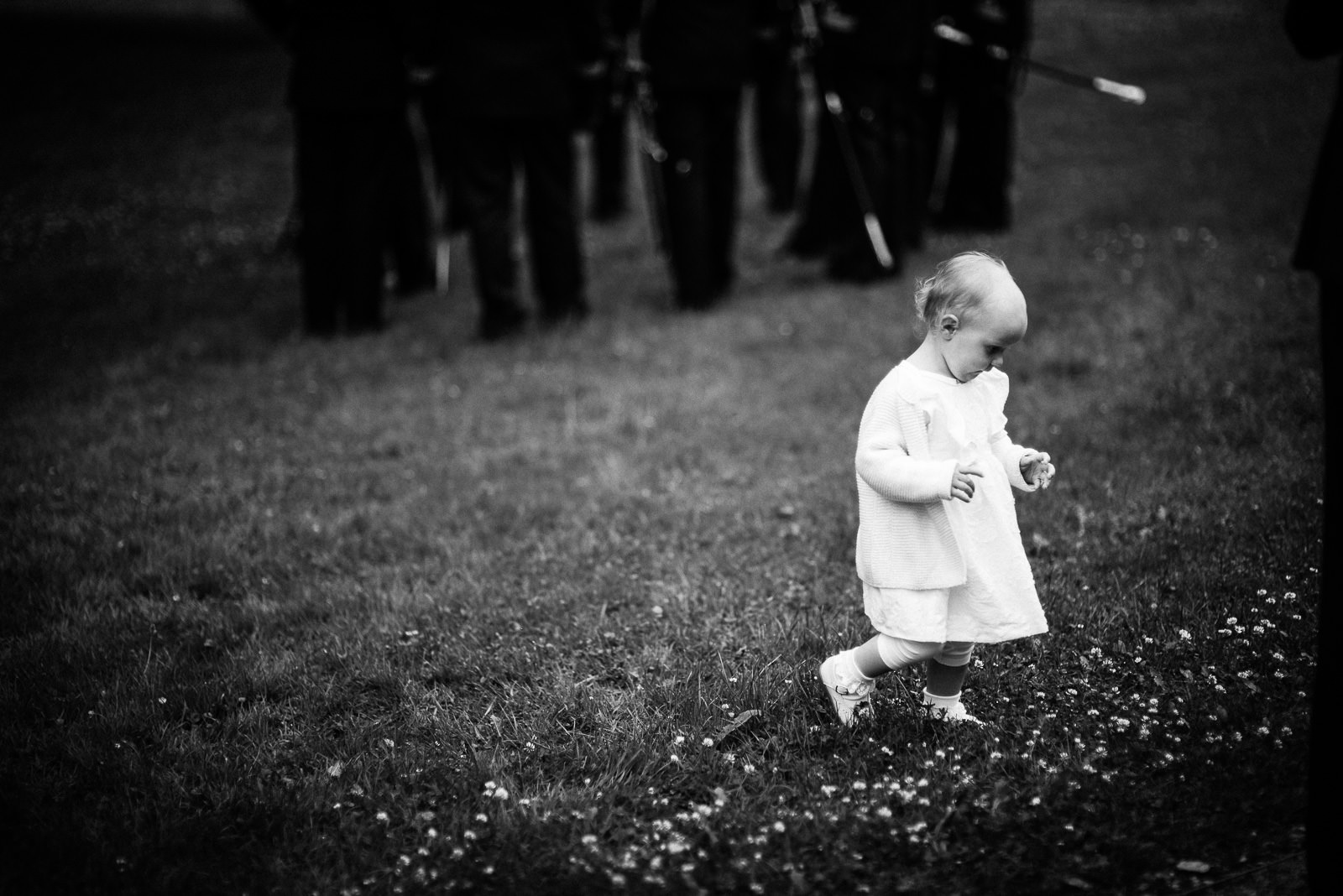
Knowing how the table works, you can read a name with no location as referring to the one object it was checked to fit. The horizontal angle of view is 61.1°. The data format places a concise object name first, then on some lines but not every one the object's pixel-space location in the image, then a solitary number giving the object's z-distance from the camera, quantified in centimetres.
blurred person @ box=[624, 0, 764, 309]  840
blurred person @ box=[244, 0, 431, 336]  805
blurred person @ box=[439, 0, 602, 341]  795
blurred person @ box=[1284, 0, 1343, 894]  251
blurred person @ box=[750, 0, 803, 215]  1175
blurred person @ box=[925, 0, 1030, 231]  1027
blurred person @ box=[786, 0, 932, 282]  892
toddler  312
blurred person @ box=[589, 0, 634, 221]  1227
